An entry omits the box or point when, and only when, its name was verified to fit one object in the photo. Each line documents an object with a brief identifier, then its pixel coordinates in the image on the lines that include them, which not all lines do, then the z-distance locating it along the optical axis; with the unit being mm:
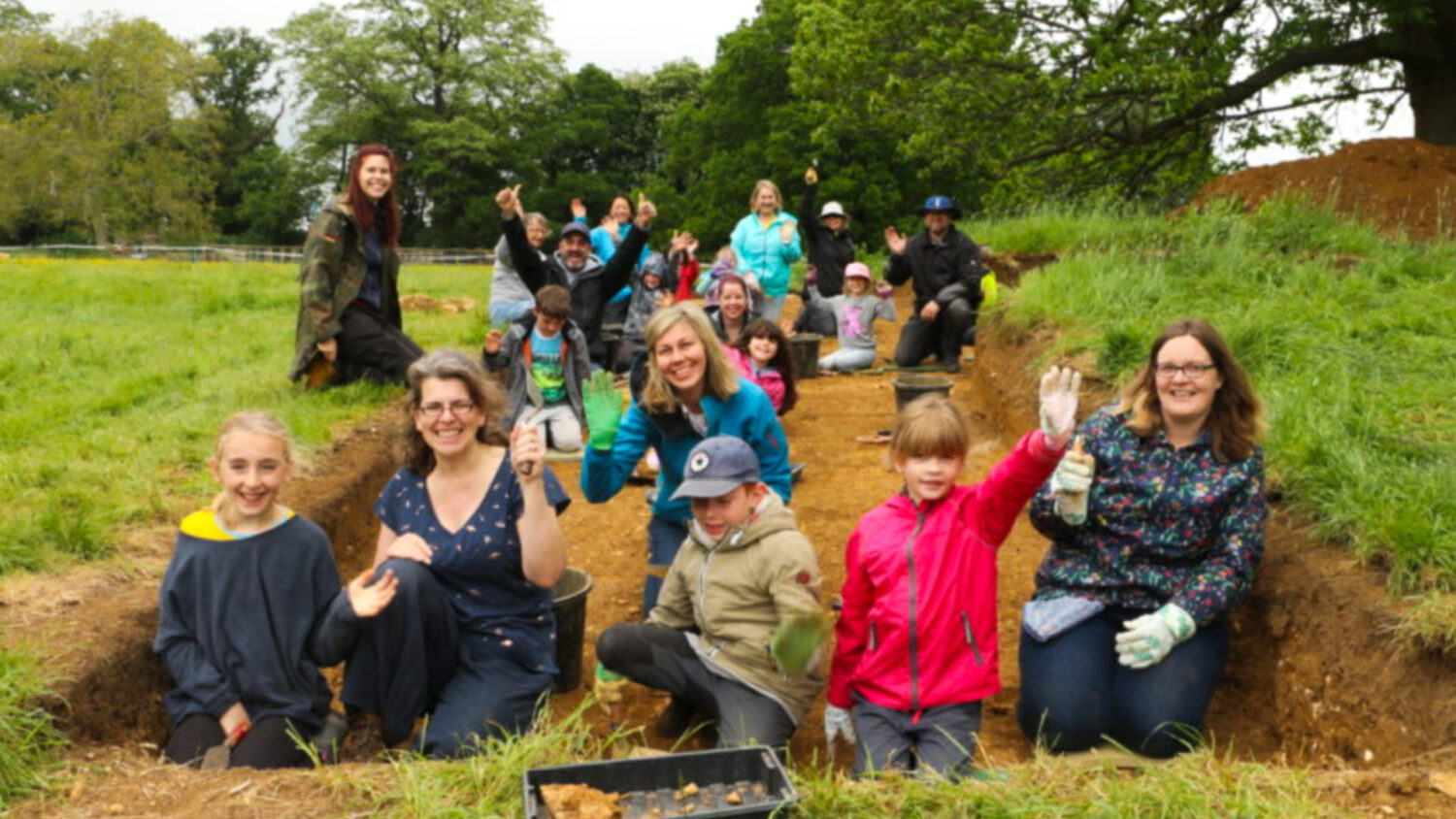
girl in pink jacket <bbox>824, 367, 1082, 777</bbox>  3547
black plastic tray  2643
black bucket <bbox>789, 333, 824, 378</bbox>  10195
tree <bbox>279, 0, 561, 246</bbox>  43719
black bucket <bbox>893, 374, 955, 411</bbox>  7964
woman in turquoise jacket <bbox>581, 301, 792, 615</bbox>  4352
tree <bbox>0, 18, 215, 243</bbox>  39656
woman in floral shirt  3676
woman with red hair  7391
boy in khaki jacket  3600
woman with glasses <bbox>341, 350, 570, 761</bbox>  3643
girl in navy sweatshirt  3541
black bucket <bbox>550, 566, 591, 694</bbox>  4332
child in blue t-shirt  7723
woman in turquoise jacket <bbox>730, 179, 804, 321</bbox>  10500
